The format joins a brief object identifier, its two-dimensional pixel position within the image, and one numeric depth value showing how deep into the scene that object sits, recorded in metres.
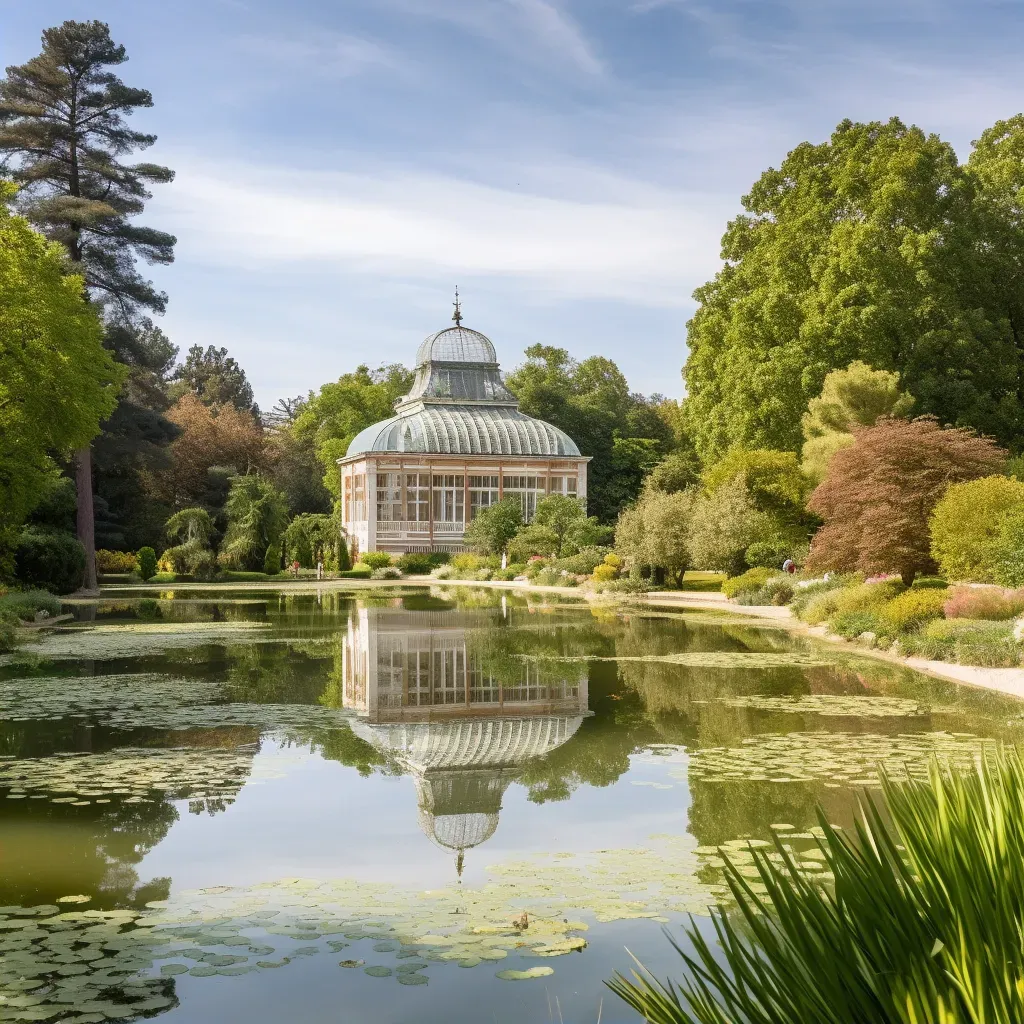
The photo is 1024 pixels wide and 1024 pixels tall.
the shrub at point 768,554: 28.50
